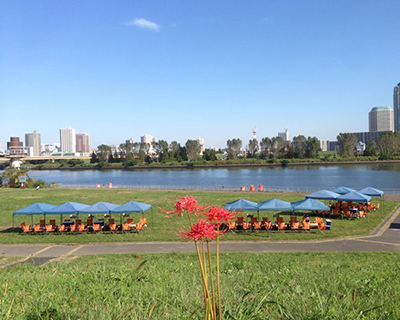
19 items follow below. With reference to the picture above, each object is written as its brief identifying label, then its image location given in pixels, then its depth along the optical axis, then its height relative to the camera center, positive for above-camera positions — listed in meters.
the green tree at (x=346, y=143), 142.12 +4.70
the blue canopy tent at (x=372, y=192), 26.46 -2.97
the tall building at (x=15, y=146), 129.16 +5.93
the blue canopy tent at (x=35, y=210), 21.23 -3.02
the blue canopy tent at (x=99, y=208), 20.91 -2.96
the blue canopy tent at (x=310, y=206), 20.89 -3.11
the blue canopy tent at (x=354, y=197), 22.47 -2.87
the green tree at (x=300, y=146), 142.12 +3.93
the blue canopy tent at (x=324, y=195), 23.97 -2.88
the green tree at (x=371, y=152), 132.65 +0.74
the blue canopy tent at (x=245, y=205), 20.67 -2.93
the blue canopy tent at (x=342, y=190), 28.49 -2.97
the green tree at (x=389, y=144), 136.91 +3.78
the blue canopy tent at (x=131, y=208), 20.53 -2.94
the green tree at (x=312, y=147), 140.12 +3.36
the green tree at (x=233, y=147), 156.12 +4.51
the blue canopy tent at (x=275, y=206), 20.44 -2.99
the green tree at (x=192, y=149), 157.00 +3.99
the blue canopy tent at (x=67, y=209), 20.94 -2.97
